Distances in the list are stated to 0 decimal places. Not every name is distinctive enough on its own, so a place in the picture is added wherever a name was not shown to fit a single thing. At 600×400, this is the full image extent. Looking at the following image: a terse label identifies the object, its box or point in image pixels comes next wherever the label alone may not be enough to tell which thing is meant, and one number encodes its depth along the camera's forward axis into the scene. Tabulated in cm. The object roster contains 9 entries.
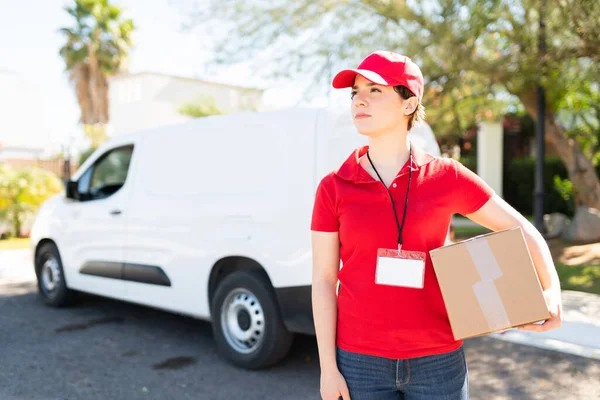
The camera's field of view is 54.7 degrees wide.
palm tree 2777
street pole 879
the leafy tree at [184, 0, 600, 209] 736
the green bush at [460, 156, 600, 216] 1551
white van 425
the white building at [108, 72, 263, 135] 3272
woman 186
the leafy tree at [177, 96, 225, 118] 2645
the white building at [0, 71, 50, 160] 3647
